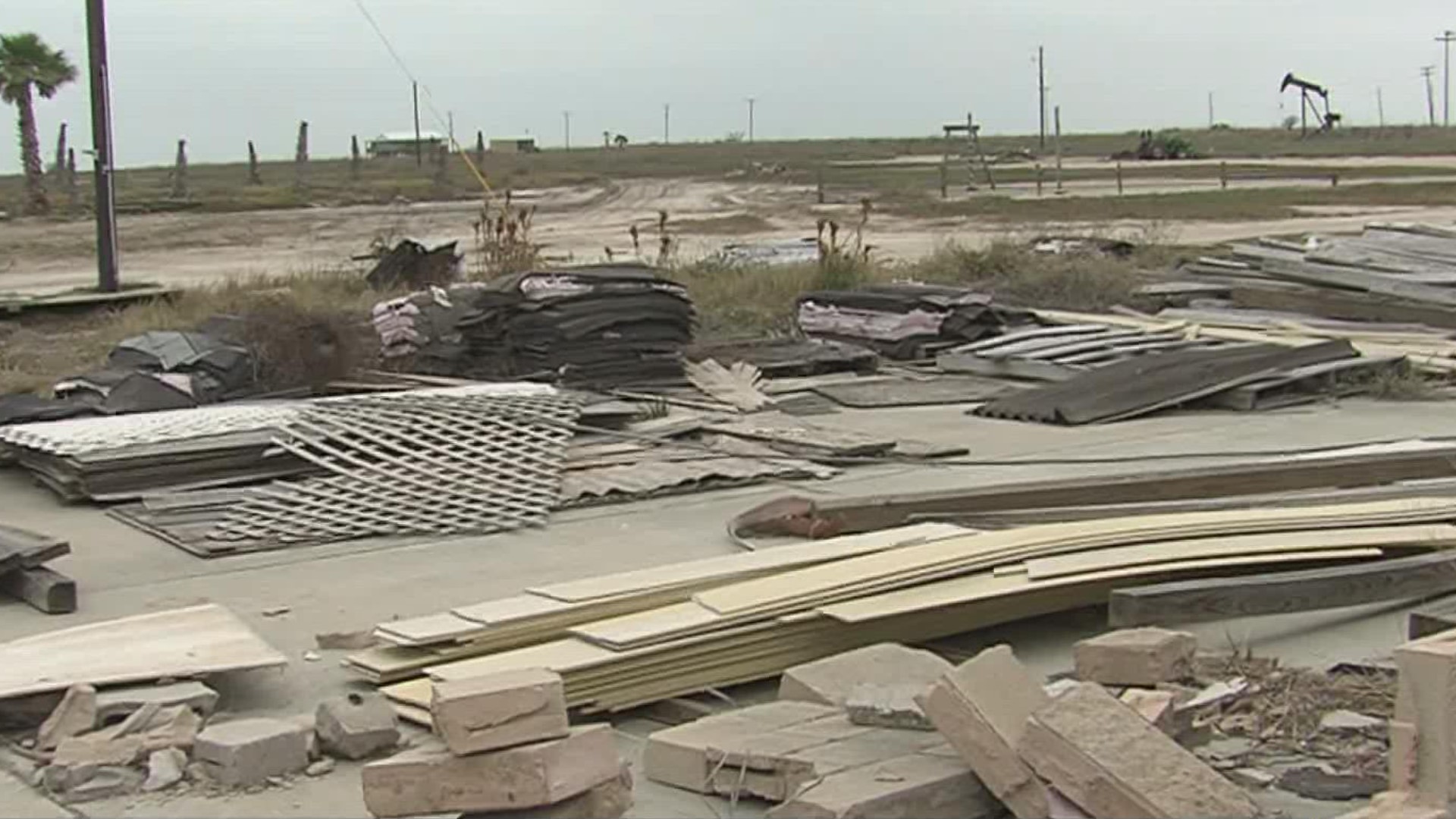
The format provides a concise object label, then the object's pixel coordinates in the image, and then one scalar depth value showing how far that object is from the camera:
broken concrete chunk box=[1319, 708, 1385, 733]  5.68
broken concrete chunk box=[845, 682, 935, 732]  5.43
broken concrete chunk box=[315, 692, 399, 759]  5.72
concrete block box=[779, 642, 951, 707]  5.91
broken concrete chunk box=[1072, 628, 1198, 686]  5.92
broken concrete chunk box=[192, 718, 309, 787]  5.54
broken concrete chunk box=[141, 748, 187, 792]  5.55
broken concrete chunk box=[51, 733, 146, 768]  5.66
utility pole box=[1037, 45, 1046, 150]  73.88
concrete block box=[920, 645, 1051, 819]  4.74
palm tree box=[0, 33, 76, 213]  50.75
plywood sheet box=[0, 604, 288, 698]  6.26
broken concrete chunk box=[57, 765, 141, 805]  5.50
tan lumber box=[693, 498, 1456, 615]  6.73
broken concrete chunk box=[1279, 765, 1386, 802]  5.19
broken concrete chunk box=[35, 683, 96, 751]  5.87
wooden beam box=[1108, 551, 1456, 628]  6.86
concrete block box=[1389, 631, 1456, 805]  4.71
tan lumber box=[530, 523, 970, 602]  6.97
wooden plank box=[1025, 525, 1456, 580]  7.19
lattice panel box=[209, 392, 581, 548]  9.52
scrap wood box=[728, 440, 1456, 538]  8.77
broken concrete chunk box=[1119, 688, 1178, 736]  5.36
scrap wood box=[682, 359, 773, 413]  13.78
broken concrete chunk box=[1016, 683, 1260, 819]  4.48
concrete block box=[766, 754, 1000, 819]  4.77
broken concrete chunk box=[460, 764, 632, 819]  4.98
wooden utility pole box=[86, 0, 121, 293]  20.28
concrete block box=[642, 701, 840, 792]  5.41
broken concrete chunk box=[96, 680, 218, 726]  5.97
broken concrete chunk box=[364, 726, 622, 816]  4.87
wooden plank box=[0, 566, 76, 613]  7.82
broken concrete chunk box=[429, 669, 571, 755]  4.83
